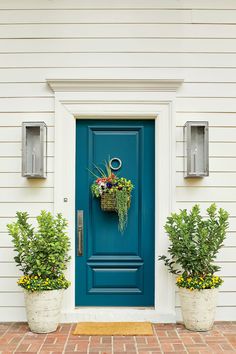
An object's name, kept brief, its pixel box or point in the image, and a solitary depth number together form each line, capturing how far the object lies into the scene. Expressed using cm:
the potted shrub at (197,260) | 372
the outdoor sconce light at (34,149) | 400
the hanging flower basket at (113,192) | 402
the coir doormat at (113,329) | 370
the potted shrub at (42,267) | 368
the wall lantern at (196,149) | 399
